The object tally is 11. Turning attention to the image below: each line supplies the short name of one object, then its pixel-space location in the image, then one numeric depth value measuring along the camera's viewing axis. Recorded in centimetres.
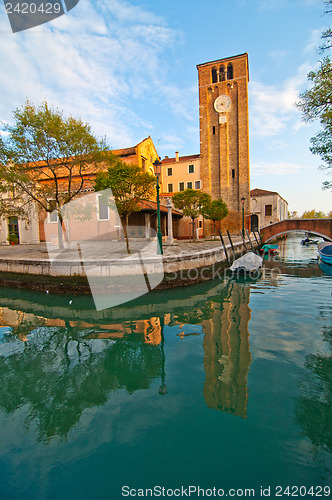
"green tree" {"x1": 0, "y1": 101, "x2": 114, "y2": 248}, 1220
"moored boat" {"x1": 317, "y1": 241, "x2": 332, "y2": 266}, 1742
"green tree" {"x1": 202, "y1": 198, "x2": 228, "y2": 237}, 2206
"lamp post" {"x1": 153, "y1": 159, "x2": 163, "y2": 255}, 1101
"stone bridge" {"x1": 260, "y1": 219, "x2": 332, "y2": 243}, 2864
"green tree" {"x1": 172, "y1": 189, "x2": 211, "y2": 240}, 2022
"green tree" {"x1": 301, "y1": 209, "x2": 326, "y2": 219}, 8899
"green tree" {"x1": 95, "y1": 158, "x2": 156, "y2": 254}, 1161
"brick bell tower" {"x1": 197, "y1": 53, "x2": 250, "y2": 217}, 3278
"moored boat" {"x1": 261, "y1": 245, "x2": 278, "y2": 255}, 2411
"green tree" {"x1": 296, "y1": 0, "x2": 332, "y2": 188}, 1140
